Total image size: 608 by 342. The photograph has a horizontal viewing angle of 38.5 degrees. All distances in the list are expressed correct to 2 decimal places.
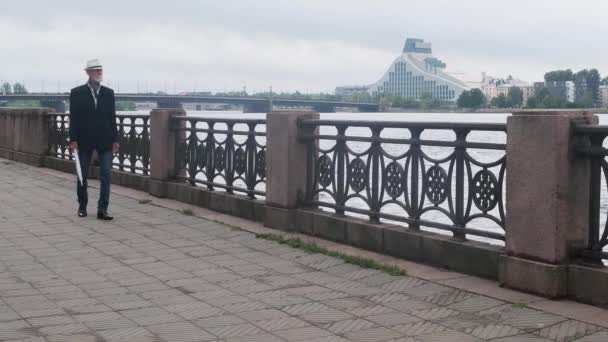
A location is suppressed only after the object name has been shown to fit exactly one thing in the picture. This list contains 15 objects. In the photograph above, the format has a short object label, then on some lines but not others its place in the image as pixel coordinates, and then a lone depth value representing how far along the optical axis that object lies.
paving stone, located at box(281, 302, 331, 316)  6.04
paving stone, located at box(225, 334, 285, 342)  5.33
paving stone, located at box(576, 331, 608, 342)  5.16
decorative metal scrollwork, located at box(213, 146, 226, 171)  11.80
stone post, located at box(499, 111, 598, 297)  6.18
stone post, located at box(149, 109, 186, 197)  13.08
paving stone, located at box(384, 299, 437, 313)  6.08
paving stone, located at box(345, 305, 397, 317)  5.97
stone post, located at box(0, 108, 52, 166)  20.95
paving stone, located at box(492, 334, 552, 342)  5.22
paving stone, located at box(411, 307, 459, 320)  5.86
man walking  11.02
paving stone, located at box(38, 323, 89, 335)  5.55
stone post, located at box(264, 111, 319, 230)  9.57
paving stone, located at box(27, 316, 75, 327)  5.77
